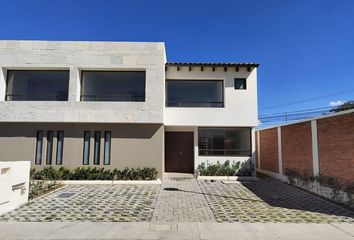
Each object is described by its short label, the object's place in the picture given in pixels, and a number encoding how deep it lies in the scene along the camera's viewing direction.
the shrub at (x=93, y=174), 11.65
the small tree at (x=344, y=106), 31.66
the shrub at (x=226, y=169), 13.22
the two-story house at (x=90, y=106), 11.97
